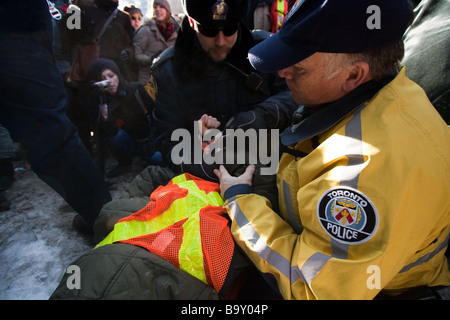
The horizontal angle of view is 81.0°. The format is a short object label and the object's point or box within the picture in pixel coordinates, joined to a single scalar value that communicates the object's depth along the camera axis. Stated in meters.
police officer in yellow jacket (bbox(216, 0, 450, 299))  0.73
